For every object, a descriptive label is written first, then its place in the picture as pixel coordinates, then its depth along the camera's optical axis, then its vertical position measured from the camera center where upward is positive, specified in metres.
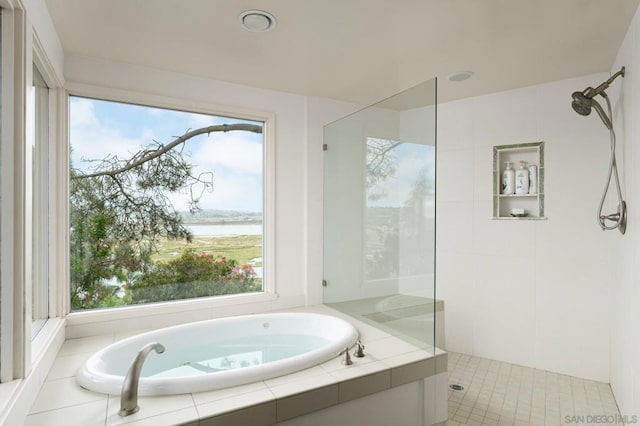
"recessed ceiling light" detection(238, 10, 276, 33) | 1.92 +1.07
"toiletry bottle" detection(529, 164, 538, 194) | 2.99 +0.29
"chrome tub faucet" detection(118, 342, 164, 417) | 1.52 -0.76
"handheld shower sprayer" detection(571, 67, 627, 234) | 2.15 +0.67
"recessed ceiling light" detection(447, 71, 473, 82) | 2.73 +1.07
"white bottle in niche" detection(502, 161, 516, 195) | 3.09 +0.29
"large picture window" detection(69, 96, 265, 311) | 2.52 +0.07
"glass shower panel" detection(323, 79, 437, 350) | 2.24 -0.01
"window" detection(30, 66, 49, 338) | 2.06 +0.03
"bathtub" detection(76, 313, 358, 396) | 1.71 -0.86
